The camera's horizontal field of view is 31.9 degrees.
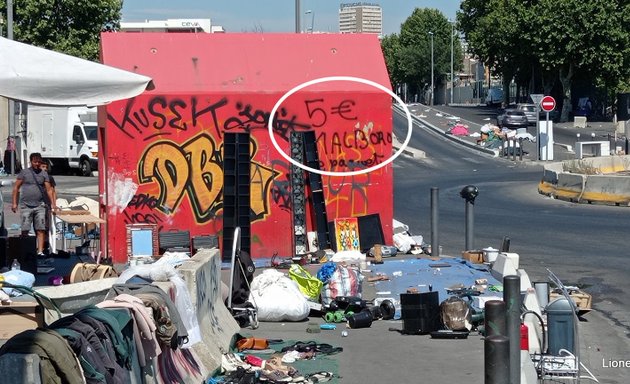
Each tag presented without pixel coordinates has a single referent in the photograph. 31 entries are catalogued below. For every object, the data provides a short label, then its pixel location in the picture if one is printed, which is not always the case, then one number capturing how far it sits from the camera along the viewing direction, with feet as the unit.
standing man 60.64
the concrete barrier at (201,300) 28.43
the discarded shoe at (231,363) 32.83
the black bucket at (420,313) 39.88
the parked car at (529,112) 232.32
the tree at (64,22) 217.15
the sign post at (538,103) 163.65
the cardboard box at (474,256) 57.82
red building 60.54
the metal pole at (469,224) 59.98
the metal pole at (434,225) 61.05
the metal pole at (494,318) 21.33
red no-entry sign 166.91
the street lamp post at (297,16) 99.55
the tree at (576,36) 253.24
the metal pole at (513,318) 22.40
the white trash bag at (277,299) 42.68
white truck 147.74
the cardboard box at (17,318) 25.90
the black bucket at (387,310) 43.70
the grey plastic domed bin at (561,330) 35.24
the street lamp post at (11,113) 120.67
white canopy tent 28.68
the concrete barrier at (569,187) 100.73
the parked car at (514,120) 227.61
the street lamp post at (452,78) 441.60
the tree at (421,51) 482.57
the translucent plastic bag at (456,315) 40.01
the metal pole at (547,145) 164.86
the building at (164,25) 187.15
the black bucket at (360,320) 41.68
